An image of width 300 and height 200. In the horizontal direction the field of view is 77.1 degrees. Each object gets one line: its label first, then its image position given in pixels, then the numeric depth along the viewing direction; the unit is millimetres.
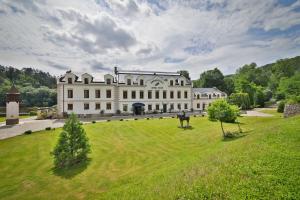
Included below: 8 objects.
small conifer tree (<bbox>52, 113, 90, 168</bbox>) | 14750
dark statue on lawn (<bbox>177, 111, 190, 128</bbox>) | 26672
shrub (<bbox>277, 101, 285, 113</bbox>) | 39247
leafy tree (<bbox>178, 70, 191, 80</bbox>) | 81256
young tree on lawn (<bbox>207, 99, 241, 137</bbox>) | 19734
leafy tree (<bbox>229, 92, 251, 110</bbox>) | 51656
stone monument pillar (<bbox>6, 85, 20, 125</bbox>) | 33125
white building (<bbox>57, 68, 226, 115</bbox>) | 40719
